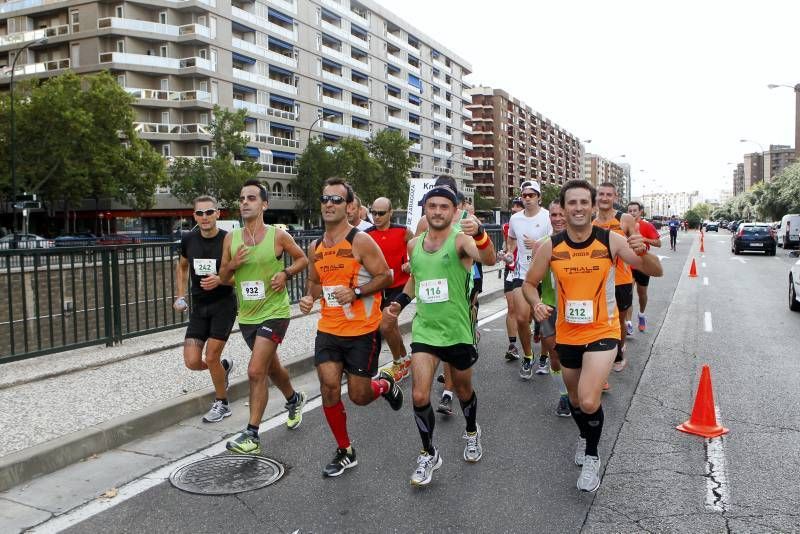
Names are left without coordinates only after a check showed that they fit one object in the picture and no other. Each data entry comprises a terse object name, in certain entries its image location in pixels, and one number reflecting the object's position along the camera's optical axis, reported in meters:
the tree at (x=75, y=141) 41.22
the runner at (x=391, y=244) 6.94
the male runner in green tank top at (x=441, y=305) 4.48
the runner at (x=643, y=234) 8.69
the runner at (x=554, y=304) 5.95
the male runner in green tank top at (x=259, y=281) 5.17
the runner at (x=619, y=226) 7.47
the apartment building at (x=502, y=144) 116.94
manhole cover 4.41
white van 37.69
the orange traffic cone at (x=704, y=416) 5.41
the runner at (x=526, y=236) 7.31
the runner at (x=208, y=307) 5.75
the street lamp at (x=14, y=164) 35.77
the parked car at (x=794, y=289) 12.39
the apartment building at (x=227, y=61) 52.34
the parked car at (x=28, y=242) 31.30
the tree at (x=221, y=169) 46.16
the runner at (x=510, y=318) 7.72
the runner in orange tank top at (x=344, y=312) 4.65
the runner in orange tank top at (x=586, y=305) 4.32
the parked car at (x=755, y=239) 32.53
